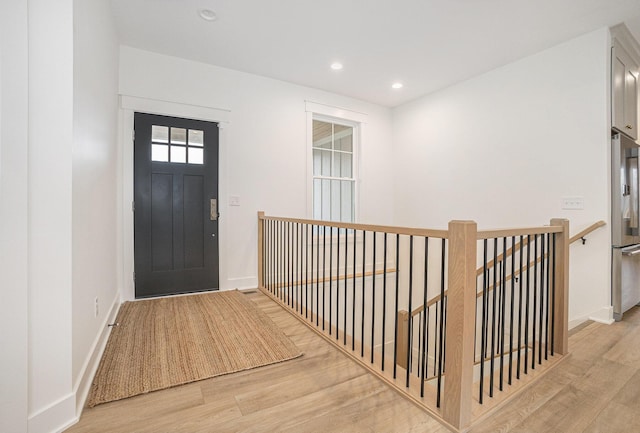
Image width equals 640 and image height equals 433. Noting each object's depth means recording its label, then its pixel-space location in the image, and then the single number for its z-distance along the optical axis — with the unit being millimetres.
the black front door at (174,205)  3039
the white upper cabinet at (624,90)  2639
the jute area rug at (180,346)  1603
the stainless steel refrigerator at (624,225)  2584
